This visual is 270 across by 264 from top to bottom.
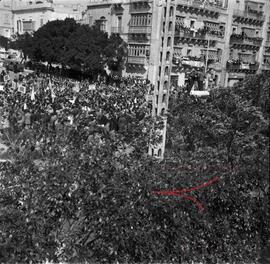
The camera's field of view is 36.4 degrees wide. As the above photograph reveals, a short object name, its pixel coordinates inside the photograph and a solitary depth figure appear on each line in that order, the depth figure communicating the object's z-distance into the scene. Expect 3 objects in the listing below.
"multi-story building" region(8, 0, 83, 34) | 54.53
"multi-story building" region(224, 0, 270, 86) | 47.44
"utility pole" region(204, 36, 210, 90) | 43.89
